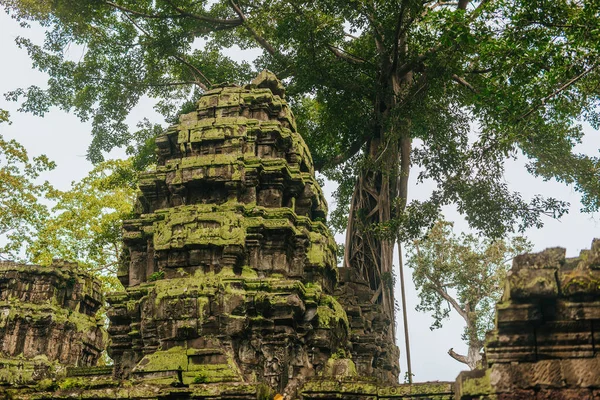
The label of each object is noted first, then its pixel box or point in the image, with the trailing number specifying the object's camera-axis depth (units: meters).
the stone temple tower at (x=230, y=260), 9.43
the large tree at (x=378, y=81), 11.66
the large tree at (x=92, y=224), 22.73
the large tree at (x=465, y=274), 24.00
